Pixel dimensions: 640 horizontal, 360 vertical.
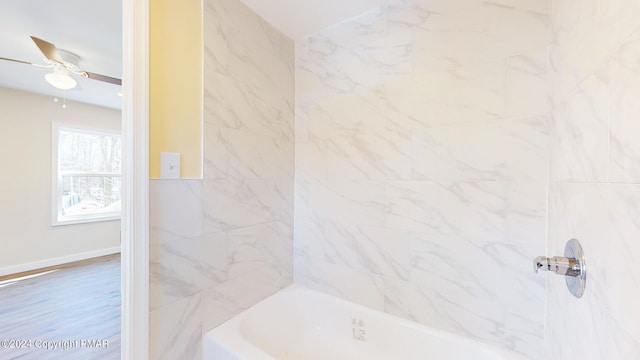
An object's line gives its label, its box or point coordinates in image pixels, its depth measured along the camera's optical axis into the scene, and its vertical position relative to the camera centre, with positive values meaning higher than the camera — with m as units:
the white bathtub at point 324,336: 1.38 -0.96
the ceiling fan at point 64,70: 2.29 +1.03
